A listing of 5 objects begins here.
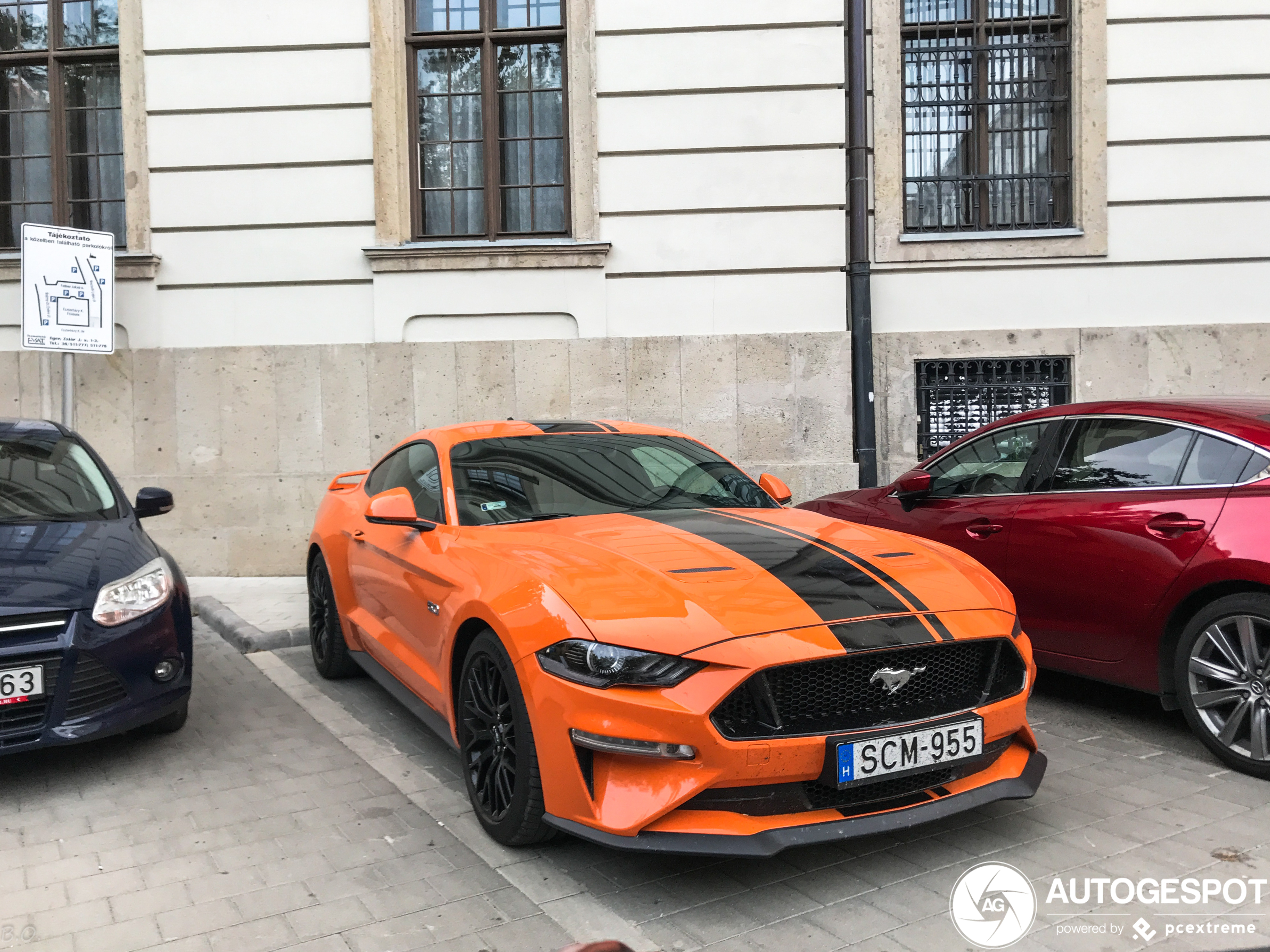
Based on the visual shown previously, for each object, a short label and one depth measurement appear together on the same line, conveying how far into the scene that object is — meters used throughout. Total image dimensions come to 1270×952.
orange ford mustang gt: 3.05
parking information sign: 7.69
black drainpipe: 9.32
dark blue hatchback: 4.11
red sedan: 4.16
